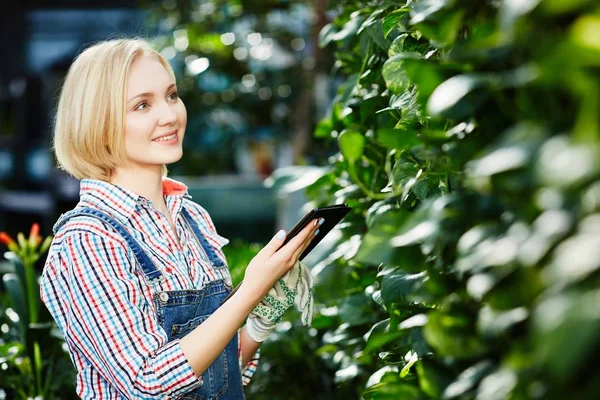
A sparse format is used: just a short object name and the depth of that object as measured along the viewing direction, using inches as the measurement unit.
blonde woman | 93.2
